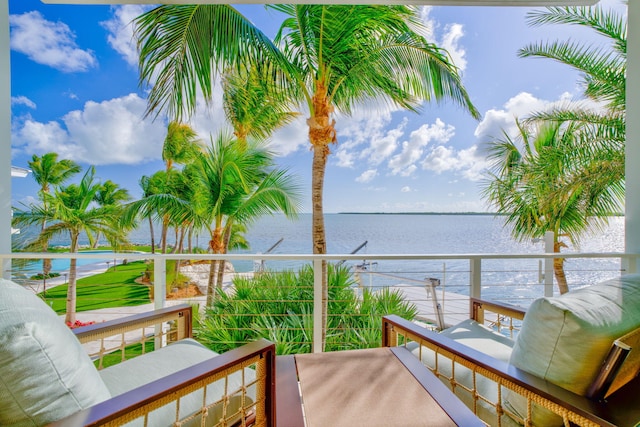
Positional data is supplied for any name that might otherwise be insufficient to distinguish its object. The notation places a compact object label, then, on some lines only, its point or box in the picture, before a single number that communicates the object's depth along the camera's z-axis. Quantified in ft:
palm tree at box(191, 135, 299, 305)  16.06
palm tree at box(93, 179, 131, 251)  40.93
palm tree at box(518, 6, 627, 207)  12.53
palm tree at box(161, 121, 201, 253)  36.06
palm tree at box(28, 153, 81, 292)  35.29
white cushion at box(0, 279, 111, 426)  2.21
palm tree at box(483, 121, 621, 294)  13.66
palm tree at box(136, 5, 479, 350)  9.16
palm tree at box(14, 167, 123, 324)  24.67
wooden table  3.05
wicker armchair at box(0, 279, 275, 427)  2.24
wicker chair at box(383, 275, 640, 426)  2.63
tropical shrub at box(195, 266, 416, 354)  9.71
